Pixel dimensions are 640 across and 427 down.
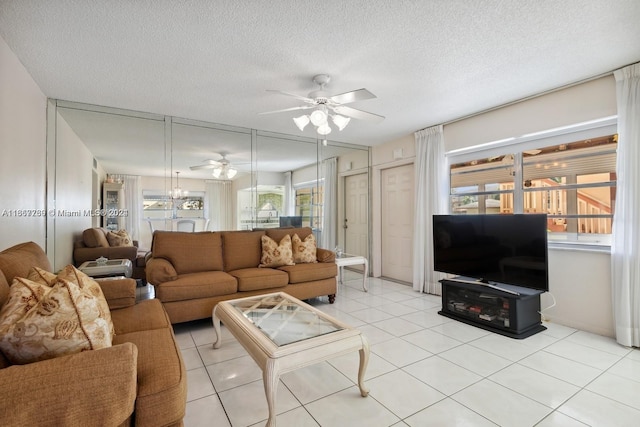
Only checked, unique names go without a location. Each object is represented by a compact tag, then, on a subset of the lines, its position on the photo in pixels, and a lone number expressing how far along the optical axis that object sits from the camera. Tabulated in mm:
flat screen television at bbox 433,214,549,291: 2764
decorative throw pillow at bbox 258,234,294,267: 3748
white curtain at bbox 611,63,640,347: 2539
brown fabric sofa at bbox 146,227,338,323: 2936
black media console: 2807
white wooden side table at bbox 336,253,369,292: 4382
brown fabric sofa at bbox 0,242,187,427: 918
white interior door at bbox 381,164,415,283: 4953
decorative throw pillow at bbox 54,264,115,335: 1521
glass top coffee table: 1583
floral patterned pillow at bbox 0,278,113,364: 1093
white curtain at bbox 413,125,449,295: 4203
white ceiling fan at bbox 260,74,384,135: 2424
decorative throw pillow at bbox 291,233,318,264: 3943
